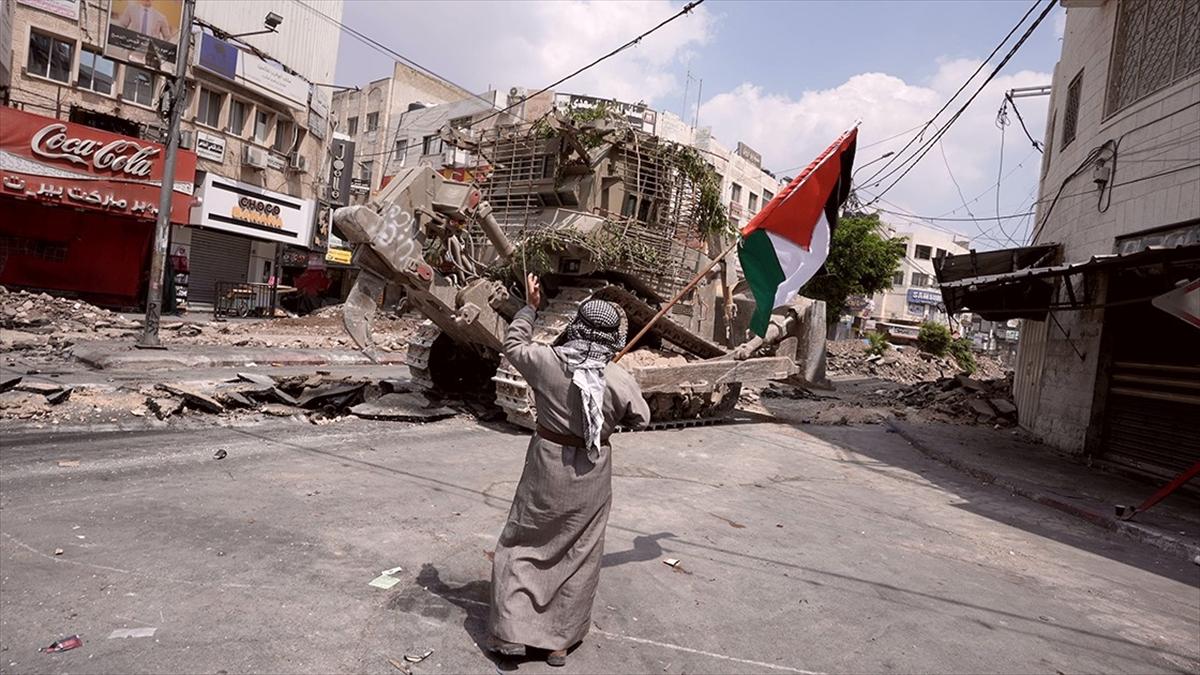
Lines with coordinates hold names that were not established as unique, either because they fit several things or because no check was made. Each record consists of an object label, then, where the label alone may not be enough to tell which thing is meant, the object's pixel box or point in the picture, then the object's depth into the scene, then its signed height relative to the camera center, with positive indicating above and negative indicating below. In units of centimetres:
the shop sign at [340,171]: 2842 +490
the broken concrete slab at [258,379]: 953 -140
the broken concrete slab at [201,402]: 837 -157
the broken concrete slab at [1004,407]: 1501 -74
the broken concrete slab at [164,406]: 802 -164
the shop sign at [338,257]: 2964 +142
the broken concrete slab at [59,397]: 782 -163
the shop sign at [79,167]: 1680 +235
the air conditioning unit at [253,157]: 2350 +416
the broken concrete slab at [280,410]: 874 -164
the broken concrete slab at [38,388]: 796 -158
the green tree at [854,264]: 3036 +407
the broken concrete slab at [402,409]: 904 -151
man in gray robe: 324 -86
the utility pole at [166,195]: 1336 +143
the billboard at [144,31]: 2000 +703
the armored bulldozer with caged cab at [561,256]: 813 +76
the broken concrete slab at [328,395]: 919 -146
